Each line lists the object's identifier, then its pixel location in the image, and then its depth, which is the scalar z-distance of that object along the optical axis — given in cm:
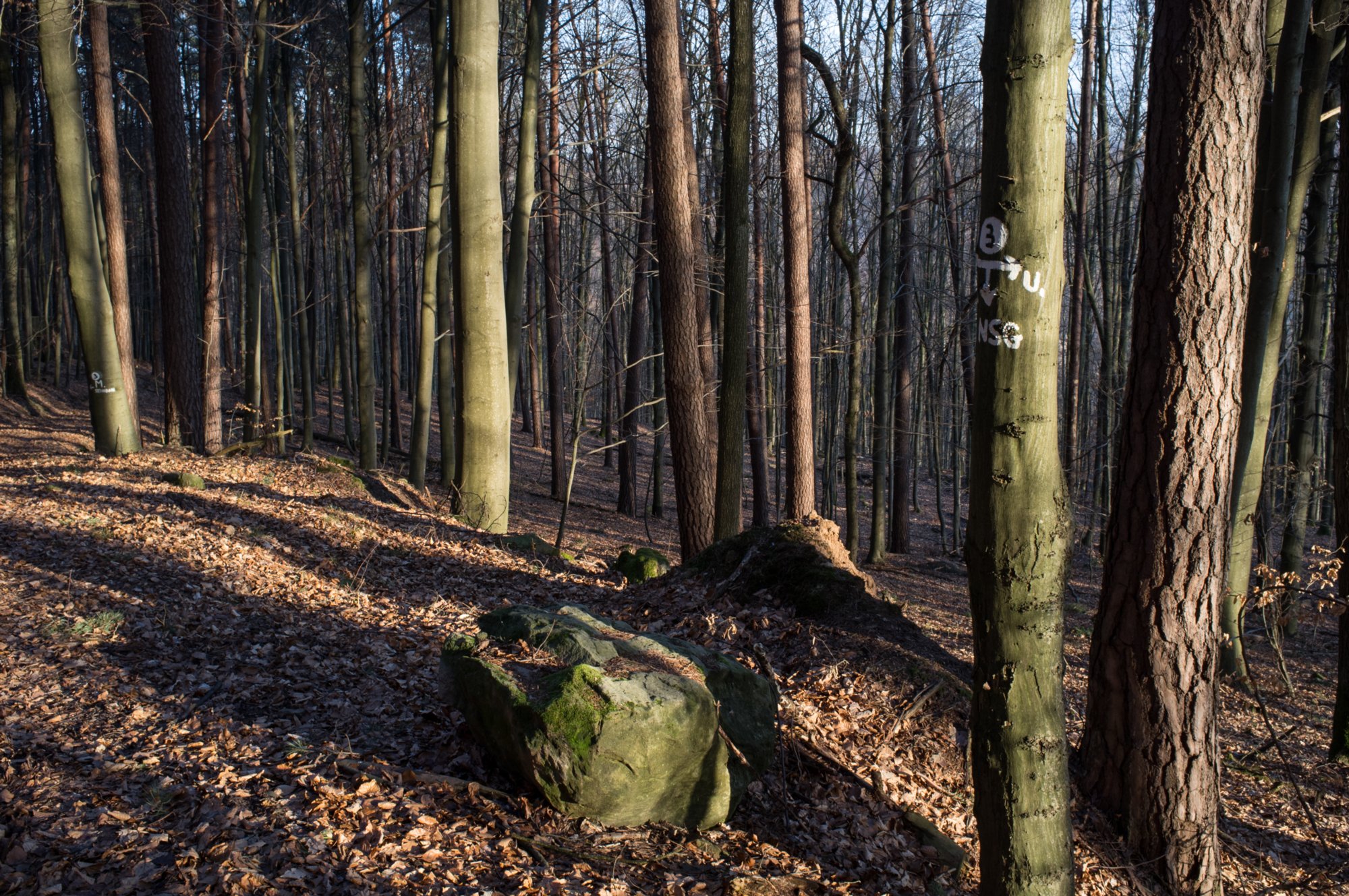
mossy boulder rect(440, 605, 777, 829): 365
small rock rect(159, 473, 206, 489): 920
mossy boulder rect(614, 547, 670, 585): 836
